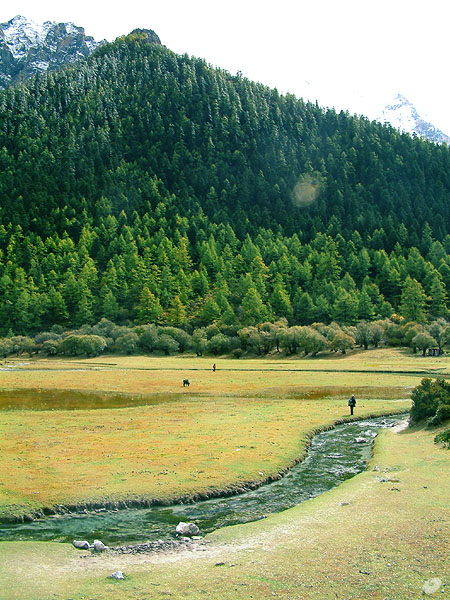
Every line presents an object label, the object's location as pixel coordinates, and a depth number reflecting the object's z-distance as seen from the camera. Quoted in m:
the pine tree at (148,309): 167.12
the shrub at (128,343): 139.12
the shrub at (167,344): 137.38
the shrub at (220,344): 134.50
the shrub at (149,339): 139.25
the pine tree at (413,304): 151.25
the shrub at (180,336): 142.50
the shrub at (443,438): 33.44
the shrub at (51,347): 140.38
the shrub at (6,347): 144.43
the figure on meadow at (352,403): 48.62
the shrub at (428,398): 40.53
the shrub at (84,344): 134.00
